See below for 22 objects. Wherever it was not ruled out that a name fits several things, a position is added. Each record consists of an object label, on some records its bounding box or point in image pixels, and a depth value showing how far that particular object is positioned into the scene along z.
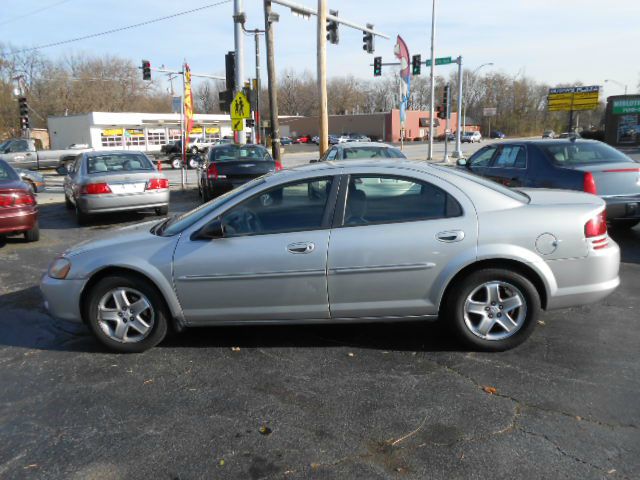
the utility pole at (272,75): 16.42
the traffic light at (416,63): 29.64
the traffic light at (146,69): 27.23
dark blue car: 7.01
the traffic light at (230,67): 17.97
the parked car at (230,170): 12.00
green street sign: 28.95
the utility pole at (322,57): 14.80
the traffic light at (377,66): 27.97
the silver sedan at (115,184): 9.86
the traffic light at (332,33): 20.64
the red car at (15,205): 7.79
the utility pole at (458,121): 32.88
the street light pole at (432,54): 29.66
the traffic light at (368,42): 22.69
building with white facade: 46.91
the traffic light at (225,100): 17.41
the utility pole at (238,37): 17.98
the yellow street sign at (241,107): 15.47
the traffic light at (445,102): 29.15
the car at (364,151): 10.53
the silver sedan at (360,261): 3.80
